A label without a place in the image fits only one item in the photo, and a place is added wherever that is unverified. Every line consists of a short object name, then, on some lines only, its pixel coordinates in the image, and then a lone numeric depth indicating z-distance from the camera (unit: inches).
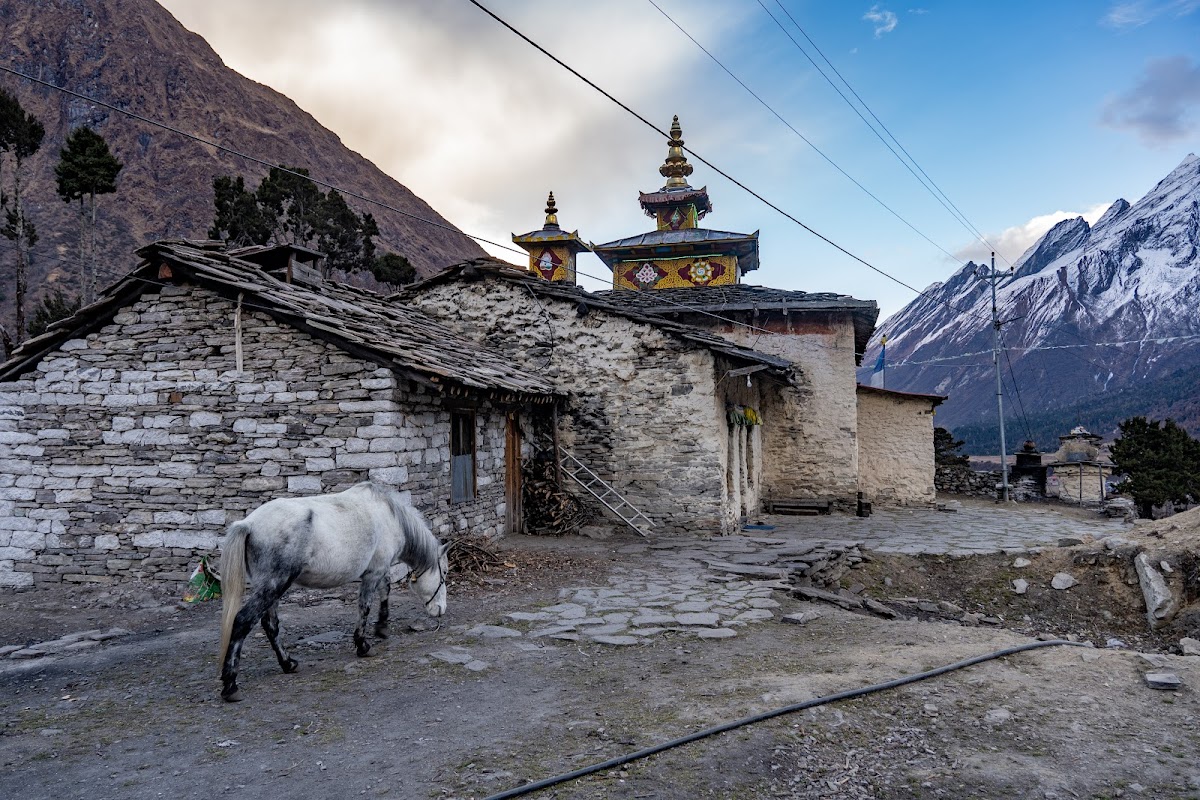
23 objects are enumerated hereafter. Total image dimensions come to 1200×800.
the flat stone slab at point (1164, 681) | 182.5
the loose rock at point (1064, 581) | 359.9
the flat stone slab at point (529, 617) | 265.4
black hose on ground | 132.4
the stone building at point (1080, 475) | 767.7
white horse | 187.9
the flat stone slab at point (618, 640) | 235.8
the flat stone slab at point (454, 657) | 215.9
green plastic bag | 207.2
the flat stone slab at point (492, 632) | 243.3
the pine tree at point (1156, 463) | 672.4
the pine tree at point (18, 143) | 799.7
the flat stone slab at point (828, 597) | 305.3
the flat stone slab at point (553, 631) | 245.7
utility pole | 735.7
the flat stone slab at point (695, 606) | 279.9
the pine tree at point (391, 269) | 1095.6
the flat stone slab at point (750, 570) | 345.4
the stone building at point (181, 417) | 315.9
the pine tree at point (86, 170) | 778.5
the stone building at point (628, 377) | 465.4
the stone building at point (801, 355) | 603.8
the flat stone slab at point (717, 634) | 244.2
